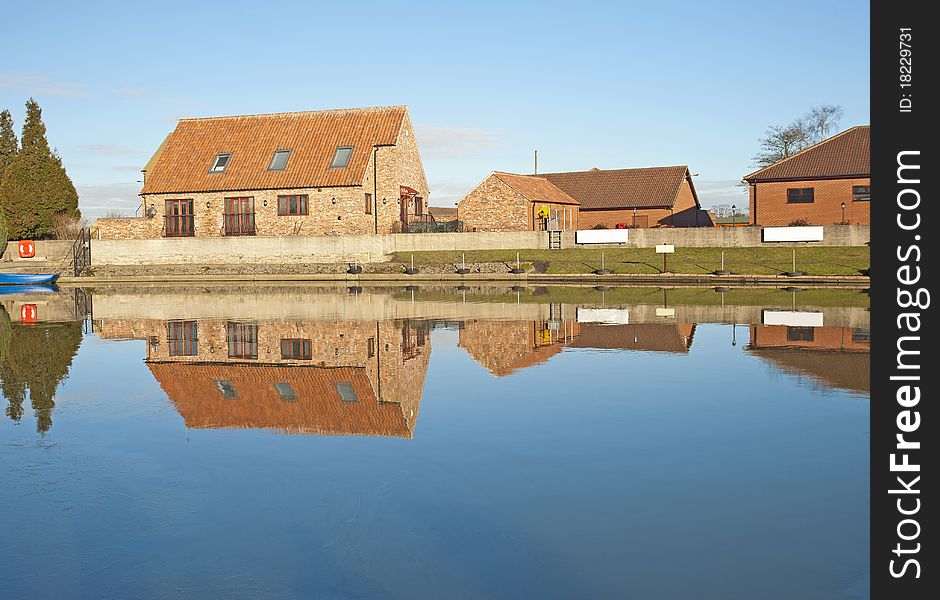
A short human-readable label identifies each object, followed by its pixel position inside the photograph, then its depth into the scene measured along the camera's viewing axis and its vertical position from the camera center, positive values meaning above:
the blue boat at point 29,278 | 48.97 -0.40
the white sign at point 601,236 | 48.25 +1.52
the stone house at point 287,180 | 51.59 +5.44
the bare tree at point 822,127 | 84.50 +13.13
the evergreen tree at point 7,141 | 69.31 +10.84
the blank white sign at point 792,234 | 44.50 +1.35
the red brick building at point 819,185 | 49.81 +4.41
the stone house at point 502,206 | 53.66 +3.68
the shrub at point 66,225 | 59.62 +3.30
